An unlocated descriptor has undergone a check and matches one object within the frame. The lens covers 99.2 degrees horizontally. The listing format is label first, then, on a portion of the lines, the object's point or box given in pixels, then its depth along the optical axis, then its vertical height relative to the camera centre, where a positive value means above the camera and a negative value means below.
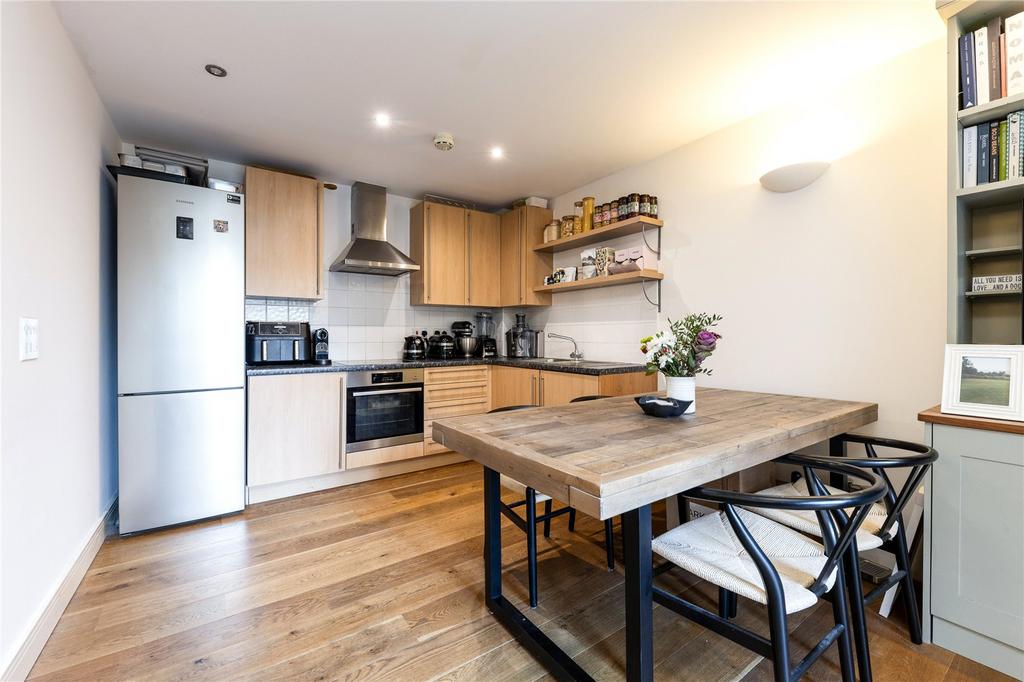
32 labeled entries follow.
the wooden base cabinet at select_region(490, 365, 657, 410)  2.90 -0.35
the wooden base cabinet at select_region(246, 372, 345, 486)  2.85 -0.61
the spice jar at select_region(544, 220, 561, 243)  3.83 +0.94
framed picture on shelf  1.41 -0.15
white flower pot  1.69 -0.20
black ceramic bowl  1.64 -0.26
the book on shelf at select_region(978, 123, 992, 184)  1.55 +0.66
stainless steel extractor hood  3.43 +0.77
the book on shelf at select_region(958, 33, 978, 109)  1.56 +0.97
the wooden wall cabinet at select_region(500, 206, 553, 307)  4.00 +0.75
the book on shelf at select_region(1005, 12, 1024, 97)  1.46 +0.96
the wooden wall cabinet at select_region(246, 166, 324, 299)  3.03 +0.73
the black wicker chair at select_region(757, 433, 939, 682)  1.30 -0.64
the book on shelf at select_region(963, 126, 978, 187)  1.57 +0.65
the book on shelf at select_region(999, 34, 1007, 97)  1.50 +0.94
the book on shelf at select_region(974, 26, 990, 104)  1.54 +0.97
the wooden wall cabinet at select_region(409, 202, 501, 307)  3.85 +0.75
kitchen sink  3.14 -0.20
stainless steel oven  3.20 -0.55
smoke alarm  2.78 +1.26
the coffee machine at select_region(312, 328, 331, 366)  3.39 -0.07
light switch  1.43 -0.01
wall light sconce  2.26 +0.87
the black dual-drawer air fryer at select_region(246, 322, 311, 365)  3.08 -0.05
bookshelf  1.53 +0.42
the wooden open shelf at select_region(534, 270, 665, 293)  3.01 +0.42
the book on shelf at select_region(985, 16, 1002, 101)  1.51 +0.98
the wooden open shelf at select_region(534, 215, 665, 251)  3.04 +0.80
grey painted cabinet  1.38 -0.70
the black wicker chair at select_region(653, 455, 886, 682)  1.02 -0.62
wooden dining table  1.04 -0.32
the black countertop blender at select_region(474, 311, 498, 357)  4.16 +0.00
